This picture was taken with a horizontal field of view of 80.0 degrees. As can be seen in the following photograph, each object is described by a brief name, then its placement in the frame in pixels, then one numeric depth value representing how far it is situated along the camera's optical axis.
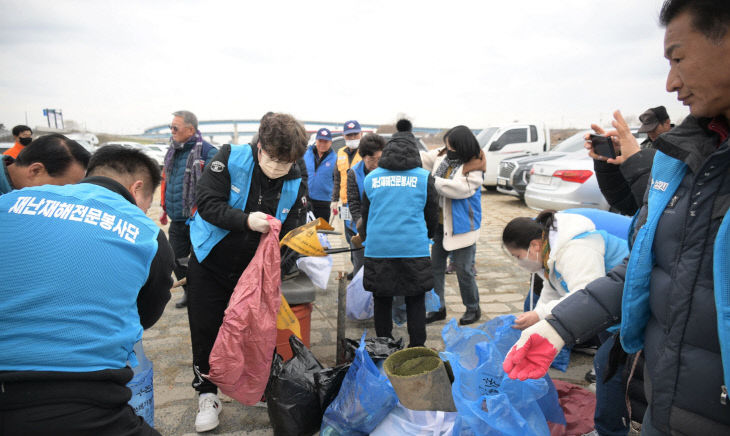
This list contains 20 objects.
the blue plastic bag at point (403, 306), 4.20
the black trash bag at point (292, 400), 2.54
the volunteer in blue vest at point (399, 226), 3.26
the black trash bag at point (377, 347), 2.68
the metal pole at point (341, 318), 3.30
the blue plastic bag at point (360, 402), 2.32
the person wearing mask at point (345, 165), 5.76
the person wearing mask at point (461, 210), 4.05
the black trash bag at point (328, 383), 2.59
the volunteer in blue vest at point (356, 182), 4.54
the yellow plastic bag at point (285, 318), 2.84
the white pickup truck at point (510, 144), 13.31
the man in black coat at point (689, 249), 1.08
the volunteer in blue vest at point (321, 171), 6.41
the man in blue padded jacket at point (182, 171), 4.46
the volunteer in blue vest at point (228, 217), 2.65
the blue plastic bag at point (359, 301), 4.27
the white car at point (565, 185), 6.94
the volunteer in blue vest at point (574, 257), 2.19
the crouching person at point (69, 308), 1.28
